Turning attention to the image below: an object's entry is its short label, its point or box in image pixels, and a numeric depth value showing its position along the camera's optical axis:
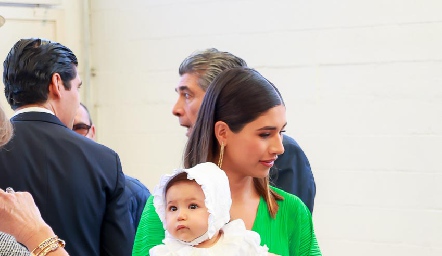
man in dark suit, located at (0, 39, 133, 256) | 2.73
